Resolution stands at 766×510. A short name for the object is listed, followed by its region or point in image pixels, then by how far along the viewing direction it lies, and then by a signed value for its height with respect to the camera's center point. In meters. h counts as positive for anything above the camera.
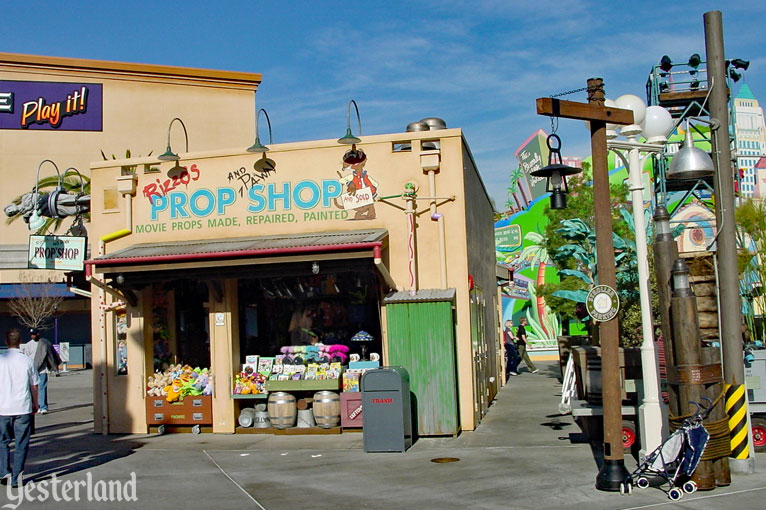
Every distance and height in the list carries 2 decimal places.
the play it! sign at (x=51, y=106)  41.56 +11.75
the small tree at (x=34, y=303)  39.28 +1.42
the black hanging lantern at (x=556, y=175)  9.69 +1.65
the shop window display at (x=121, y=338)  15.41 -0.20
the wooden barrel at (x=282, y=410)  14.38 -1.59
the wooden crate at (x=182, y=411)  14.90 -1.58
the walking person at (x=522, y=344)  27.08 -1.13
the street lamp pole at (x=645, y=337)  10.18 -0.41
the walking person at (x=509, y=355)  26.91 -1.47
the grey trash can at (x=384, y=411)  12.18 -1.43
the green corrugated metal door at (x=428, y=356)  13.38 -0.69
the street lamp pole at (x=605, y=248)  9.06 +0.69
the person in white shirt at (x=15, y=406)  9.77 -0.90
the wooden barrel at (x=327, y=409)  14.16 -1.58
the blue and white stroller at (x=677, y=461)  8.80 -1.75
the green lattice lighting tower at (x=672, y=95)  27.77 +7.23
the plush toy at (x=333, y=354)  14.88 -0.65
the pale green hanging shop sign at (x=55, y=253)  14.52 +1.43
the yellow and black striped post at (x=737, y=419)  9.64 -1.41
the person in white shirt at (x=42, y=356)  18.16 -0.57
